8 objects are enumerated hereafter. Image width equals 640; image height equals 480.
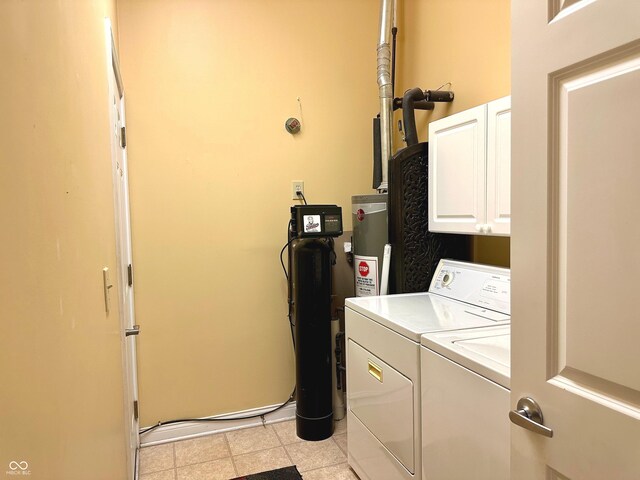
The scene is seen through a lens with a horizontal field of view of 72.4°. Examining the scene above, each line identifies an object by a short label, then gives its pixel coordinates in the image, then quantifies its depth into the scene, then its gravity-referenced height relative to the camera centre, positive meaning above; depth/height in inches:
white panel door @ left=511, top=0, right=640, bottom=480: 28.0 -1.4
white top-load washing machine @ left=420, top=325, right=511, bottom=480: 48.8 -22.8
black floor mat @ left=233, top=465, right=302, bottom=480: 87.6 -51.0
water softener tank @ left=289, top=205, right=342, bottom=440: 100.7 -21.5
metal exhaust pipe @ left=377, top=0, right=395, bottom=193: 106.7 +34.4
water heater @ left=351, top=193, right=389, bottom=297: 99.3 -4.0
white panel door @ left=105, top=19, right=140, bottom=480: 70.9 -4.6
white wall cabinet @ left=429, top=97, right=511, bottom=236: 70.7 +8.4
